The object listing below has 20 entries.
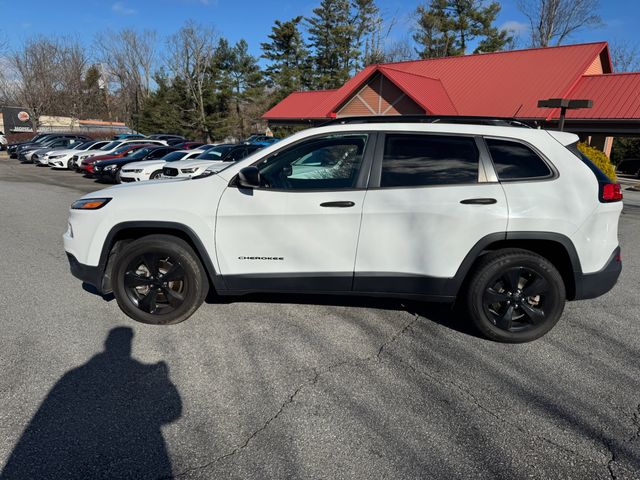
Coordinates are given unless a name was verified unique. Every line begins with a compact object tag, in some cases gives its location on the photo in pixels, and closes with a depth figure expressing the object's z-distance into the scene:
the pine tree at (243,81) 51.44
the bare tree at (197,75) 49.56
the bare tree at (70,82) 47.44
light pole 8.84
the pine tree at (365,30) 47.25
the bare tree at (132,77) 63.88
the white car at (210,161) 12.88
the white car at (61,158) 21.56
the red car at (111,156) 17.44
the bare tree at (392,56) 52.93
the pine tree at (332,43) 46.25
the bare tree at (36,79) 44.12
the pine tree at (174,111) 49.91
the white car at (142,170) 14.07
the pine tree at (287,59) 45.88
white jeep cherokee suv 3.47
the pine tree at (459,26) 41.88
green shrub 13.32
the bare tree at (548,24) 39.03
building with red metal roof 19.62
